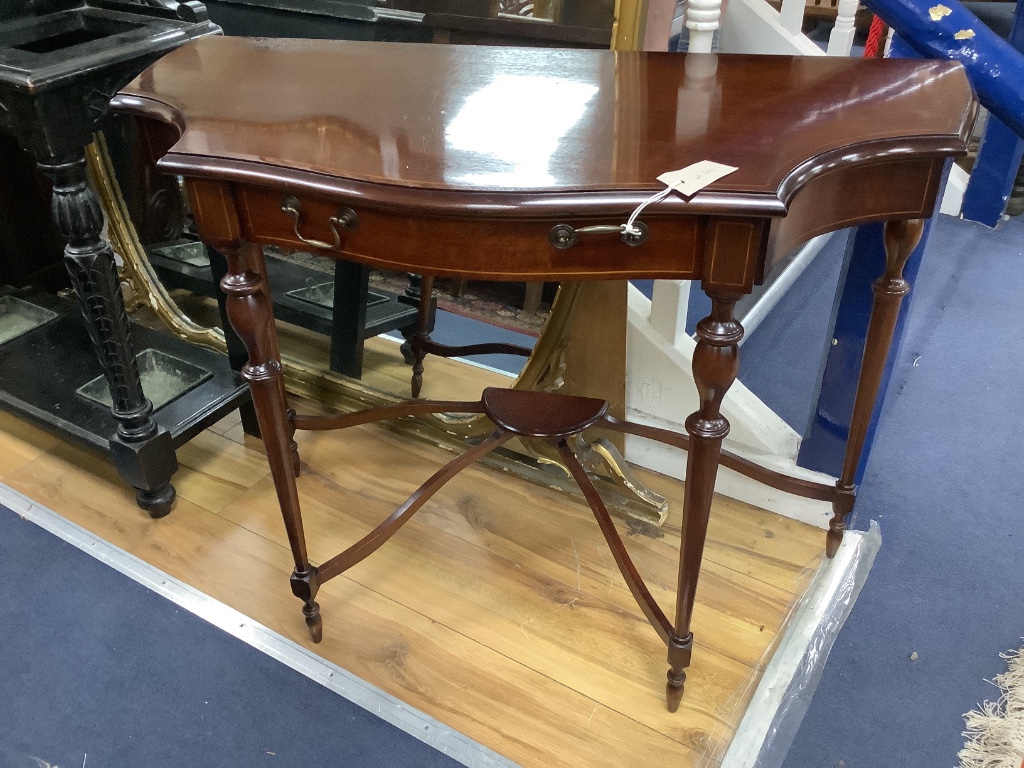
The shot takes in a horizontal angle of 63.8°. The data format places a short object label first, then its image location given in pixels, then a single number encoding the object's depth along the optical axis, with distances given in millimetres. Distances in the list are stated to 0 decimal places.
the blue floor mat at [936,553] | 1156
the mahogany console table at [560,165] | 791
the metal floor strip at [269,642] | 1136
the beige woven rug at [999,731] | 1103
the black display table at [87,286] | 1141
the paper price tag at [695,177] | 759
